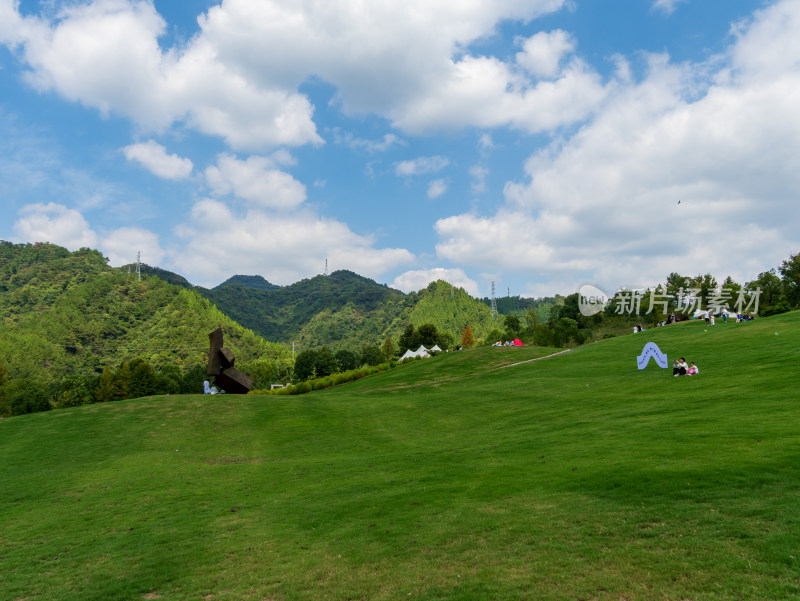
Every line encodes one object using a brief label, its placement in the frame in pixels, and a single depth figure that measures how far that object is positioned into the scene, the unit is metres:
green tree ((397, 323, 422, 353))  125.06
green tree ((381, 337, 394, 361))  132.56
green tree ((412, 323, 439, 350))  123.00
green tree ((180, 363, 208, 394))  107.44
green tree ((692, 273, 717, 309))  82.87
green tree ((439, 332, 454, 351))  127.19
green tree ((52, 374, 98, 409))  87.62
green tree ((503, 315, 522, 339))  131.88
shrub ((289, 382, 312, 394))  61.81
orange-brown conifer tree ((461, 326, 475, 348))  142.25
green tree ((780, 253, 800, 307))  72.56
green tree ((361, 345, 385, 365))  129.25
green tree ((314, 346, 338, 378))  107.25
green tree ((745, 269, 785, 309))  76.25
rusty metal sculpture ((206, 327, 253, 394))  40.75
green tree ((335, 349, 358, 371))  115.12
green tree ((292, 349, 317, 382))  106.56
